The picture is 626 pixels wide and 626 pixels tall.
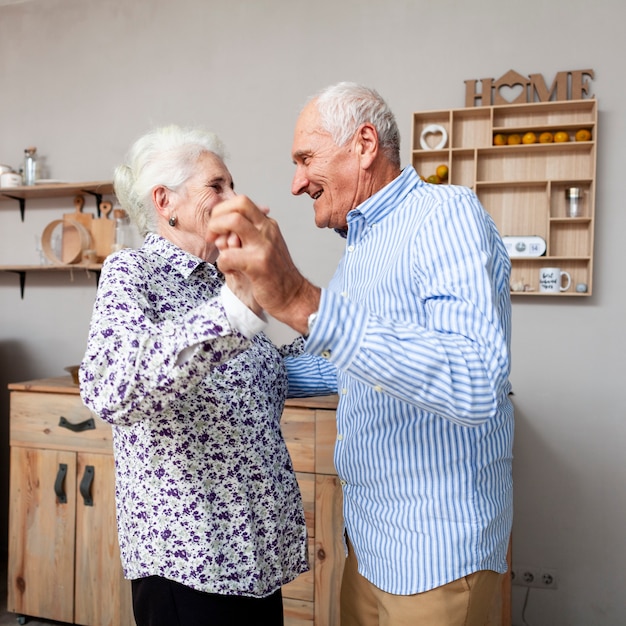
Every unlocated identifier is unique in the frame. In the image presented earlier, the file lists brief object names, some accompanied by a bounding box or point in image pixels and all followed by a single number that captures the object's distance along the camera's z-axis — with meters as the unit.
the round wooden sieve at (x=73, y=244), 3.36
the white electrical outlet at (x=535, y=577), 2.83
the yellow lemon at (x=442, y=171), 2.83
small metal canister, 2.70
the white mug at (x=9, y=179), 3.38
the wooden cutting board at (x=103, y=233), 3.40
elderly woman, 1.16
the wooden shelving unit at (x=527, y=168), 2.71
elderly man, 0.86
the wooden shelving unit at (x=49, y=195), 3.29
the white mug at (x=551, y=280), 2.72
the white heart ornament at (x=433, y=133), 2.86
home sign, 2.72
